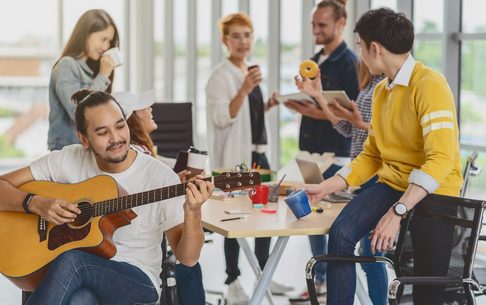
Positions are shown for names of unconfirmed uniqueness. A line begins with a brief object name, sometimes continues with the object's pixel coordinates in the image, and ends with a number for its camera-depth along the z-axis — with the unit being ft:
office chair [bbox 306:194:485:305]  12.45
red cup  14.54
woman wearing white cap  13.90
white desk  13.23
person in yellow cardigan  13.00
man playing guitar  12.57
